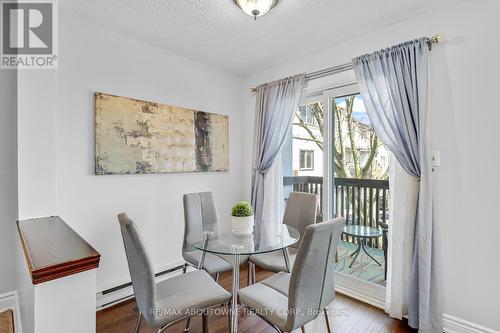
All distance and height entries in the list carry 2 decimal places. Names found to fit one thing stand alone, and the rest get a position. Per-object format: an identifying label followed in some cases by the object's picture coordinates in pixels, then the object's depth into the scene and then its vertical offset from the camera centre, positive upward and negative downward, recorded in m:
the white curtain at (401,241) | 2.05 -0.63
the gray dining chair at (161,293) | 1.34 -0.80
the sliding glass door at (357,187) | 2.45 -0.21
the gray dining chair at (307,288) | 1.30 -0.68
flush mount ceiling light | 1.71 +1.13
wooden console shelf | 0.92 -0.37
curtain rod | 2.47 +1.00
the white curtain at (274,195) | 3.11 -0.36
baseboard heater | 2.22 -1.19
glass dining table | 1.68 -0.57
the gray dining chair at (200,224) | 2.16 -0.58
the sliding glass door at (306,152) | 2.88 +0.17
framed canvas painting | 2.25 +0.30
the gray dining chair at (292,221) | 2.17 -0.55
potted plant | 1.96 -0.41
